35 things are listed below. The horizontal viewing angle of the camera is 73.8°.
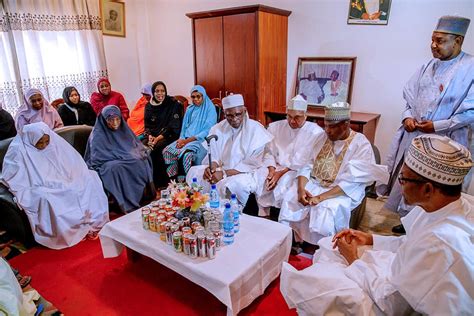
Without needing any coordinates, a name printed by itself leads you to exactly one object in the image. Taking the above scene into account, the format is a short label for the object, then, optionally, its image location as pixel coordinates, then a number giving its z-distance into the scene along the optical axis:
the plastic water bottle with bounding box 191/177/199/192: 2.08
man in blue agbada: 2.11
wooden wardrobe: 3.45
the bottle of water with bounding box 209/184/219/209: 2.07
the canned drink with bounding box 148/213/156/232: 1.95
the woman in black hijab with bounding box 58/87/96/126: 3.90
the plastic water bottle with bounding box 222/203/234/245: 1.80
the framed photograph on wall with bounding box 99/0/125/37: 4.55
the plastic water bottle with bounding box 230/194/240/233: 1.90
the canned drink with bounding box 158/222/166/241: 1.87
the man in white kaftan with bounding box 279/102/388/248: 2.15
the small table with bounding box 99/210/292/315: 1.56
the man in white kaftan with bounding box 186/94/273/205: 2.60
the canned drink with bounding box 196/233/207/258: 1.65
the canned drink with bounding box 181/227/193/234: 1.75
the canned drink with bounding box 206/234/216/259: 1.65
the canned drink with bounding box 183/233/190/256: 1.69
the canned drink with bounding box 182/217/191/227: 1.84
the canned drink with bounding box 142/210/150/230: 1.98
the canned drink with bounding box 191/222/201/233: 1.78
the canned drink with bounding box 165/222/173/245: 1.80
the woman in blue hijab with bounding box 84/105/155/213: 2.96
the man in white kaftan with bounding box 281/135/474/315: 0.95
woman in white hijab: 2.46
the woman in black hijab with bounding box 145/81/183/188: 3.73
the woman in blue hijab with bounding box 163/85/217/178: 3.38
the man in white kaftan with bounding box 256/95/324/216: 2.52
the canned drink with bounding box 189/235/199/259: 1.67
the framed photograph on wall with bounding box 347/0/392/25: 3.13
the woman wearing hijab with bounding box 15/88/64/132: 3.53
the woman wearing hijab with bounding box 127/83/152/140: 4.22
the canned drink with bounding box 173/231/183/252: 1.73
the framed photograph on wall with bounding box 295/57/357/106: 3.48
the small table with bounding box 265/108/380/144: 3.09
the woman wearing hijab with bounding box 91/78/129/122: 4.23
